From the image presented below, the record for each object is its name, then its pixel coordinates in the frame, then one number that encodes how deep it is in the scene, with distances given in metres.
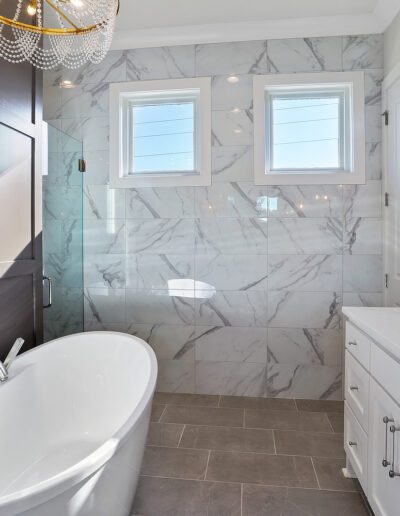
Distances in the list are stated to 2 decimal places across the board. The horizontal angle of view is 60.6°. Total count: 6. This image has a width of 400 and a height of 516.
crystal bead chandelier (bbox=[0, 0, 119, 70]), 1.25
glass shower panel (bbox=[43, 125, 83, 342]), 2.46
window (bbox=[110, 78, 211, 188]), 2.70
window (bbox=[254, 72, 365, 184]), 2.57
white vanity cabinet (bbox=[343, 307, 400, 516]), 1.19
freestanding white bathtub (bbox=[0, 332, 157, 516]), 1.09
